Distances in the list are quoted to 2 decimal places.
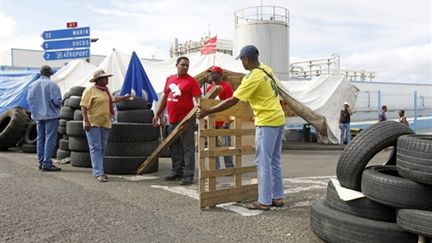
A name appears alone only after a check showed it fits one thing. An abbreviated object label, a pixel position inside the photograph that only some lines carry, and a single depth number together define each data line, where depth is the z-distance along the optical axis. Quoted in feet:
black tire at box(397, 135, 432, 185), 11.98
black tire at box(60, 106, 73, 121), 33.42
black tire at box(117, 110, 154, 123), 27.32
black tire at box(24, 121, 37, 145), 40.37
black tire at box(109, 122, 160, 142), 26.76
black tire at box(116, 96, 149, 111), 27.43
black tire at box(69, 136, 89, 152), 29.25
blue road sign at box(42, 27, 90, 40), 51.34
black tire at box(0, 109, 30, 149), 40.04
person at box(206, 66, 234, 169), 25.30
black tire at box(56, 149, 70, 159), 32.35
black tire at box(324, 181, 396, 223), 13.00
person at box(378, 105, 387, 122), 61.04
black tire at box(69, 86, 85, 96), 33.30
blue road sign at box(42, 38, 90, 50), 51.78
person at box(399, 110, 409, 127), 54.95
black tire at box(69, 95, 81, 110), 32.32
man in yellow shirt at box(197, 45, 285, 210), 17.22
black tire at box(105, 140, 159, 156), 26.81
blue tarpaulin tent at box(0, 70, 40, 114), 49.78
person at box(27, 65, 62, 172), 27.78
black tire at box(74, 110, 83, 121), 30.01
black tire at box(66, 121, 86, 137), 29.01
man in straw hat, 24.70
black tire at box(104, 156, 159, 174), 26.68
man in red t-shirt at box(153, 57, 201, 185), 23.27
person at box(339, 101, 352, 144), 57.62
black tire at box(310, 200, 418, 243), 12.39
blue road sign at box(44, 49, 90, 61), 52.08
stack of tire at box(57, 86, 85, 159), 32.37
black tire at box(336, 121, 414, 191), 13.94
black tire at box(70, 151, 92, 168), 29.40
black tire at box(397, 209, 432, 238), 11.50
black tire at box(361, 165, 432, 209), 12.15
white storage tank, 69.10
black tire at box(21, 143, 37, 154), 39.27
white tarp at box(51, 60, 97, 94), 54.37
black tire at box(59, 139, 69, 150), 32.33
